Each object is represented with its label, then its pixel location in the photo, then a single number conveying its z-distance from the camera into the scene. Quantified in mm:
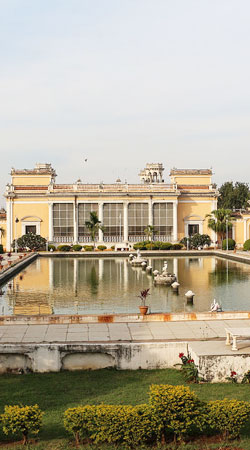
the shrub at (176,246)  53906
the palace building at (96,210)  57219
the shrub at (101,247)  54491
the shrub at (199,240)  54250
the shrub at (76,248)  52916
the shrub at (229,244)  52275
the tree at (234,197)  84312
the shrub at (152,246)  52769
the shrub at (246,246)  51312
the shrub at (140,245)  53250
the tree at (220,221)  56000
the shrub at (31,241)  52844
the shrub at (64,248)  52562
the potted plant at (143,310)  15406
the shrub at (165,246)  53344
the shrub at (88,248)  53575
